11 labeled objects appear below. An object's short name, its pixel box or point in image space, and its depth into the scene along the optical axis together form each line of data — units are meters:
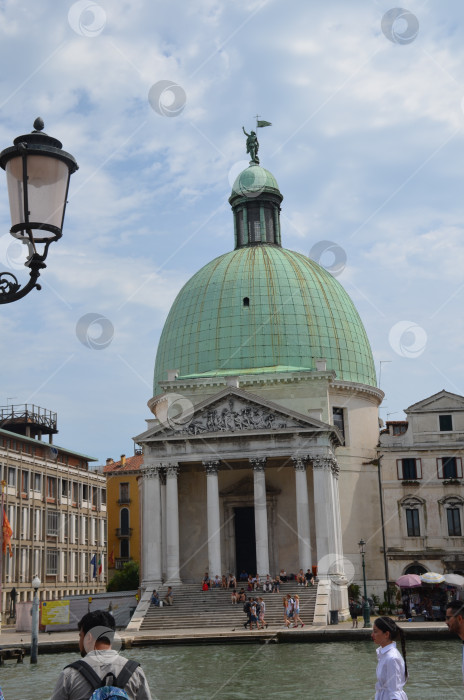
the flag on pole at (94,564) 69.31
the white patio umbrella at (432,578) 41.84
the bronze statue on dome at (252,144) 65.94
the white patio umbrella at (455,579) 38.74
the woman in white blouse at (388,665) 8.74
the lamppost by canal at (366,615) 37.15
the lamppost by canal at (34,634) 29.06
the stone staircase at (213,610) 40.03
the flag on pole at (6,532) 45.41
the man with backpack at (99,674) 6.35
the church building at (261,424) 46.44
